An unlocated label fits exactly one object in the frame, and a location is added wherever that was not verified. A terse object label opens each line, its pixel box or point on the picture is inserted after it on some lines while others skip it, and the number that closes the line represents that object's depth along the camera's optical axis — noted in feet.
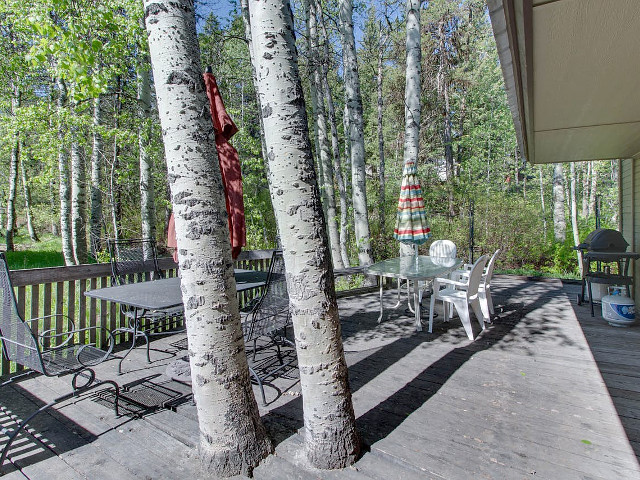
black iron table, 8.74
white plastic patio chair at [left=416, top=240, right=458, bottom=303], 18.80
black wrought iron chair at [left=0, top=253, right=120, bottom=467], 6.76
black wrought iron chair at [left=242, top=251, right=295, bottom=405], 9.40
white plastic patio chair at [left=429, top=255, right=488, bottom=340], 12.91
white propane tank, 13.89
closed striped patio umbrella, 16.25
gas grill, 15.08
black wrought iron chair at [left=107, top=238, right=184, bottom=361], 12.82
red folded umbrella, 9.11
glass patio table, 13.73
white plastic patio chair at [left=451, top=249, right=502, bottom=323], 14.52
